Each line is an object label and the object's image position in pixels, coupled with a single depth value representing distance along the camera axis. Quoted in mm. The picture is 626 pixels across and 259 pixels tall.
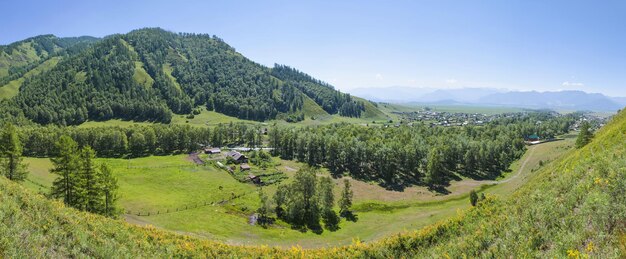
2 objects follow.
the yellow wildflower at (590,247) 11125
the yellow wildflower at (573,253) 10984
